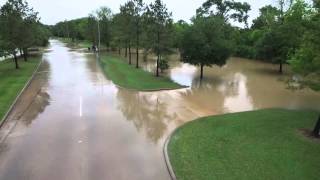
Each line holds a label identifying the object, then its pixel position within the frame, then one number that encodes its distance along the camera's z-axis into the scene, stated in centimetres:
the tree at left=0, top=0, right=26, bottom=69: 3800
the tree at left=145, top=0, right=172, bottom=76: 3244
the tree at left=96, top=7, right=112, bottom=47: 6947
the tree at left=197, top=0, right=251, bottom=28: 7731
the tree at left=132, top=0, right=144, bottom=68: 4012
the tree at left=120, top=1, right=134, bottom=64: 4101
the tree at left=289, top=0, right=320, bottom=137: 1497
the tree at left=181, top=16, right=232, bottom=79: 3168
